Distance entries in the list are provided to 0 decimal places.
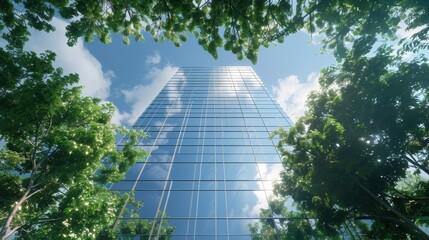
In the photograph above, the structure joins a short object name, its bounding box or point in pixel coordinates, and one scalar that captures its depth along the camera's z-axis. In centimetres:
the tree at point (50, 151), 638
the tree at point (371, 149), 789
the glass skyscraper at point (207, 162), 1289
